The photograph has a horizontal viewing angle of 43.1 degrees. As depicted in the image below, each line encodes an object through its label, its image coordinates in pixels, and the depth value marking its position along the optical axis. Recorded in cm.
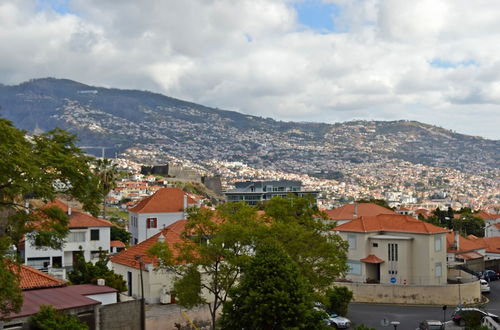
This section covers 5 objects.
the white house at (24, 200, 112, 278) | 5031
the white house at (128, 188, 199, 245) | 6338
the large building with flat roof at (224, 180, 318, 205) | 15162
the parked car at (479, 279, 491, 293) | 5322
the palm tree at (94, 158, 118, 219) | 6625
